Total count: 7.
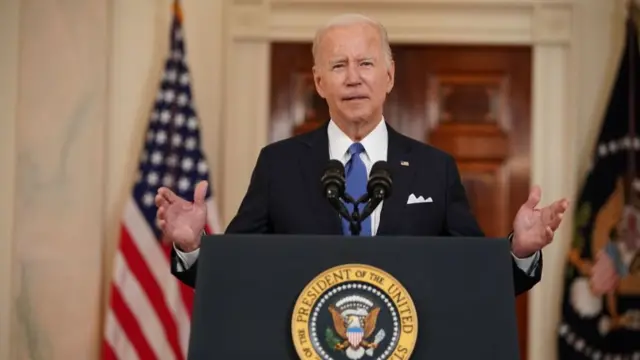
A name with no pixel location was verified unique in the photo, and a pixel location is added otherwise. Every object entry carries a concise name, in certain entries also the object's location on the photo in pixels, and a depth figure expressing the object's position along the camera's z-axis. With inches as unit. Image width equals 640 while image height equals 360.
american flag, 379.6
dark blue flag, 385.4
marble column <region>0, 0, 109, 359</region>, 394.3
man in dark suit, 178.5
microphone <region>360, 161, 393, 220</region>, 156.3
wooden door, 423.2
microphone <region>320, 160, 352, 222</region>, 155.0
